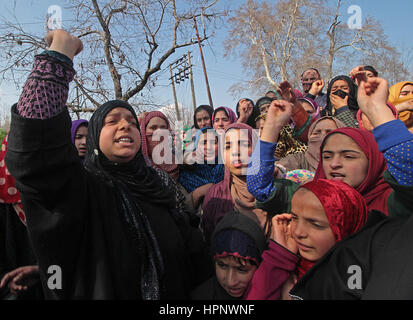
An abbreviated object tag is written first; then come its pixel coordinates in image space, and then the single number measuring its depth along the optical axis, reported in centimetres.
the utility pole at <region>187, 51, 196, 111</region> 2277
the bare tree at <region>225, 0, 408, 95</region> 1839
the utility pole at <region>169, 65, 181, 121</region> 2510
